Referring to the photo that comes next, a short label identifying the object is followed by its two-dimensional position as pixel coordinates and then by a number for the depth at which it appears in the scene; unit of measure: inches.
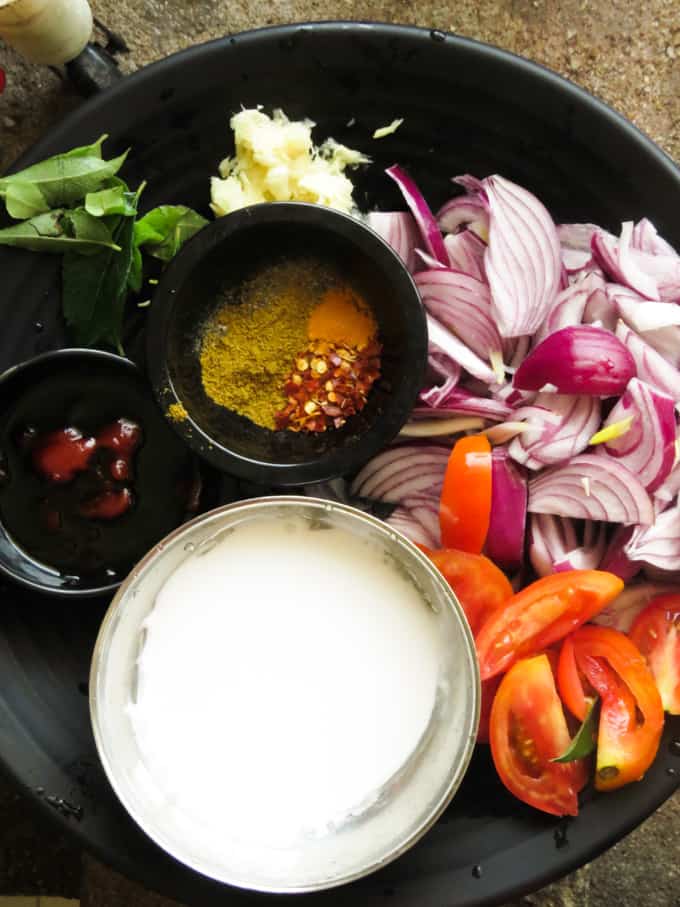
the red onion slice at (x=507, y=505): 10.5
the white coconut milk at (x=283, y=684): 9.3
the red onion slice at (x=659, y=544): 10.1
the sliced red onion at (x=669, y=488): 10.3
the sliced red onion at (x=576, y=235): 11.0
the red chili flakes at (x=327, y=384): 10.3
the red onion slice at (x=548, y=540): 10.7
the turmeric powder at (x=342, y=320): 10.5
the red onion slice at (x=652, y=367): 10.3
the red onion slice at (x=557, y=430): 10.4
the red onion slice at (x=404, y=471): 11.0
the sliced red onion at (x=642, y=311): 10.2
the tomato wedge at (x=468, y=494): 10.2
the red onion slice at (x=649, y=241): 10.7
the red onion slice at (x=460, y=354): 10.8
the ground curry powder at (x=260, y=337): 10.5
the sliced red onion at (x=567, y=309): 10.6
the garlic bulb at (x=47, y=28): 10.3
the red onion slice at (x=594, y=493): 10.1
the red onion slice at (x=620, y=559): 10.4
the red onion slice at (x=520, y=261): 10.6
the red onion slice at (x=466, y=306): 10.9
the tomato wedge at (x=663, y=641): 10.1
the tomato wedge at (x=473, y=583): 10.4
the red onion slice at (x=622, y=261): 10.5
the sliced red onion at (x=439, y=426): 10.8
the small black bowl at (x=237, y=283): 9.9
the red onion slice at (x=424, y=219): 11.0
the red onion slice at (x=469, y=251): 11.0
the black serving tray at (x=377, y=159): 10.4
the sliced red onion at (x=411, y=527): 11.0
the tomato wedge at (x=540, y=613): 10.0
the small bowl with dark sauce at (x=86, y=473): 10.6
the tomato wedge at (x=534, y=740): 9.9
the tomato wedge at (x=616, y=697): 9.9
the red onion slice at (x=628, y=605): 10.6
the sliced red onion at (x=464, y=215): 11.1
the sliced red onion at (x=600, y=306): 10.6
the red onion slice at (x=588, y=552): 10.5
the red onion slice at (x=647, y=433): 10.1
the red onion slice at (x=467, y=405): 10.7
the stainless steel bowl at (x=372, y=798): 9.2
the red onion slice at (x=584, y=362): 10.0
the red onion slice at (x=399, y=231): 11.1
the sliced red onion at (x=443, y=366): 10.9
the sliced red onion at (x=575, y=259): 10.9
